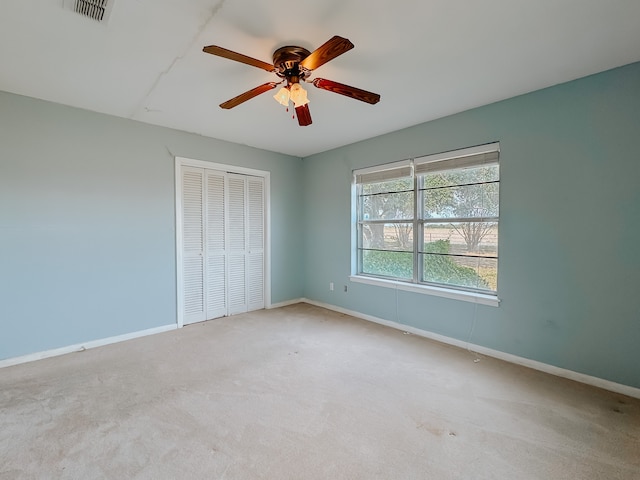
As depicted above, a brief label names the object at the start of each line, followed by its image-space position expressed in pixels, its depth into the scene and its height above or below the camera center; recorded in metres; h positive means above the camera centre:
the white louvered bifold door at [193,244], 3.78 -0.18
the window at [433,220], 3.02 +0.13
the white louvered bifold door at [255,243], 4.46 -0.19
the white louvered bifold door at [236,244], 4.23 -0.20
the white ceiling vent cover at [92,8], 1.62 +1.25
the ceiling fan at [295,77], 1.84 +1.04
